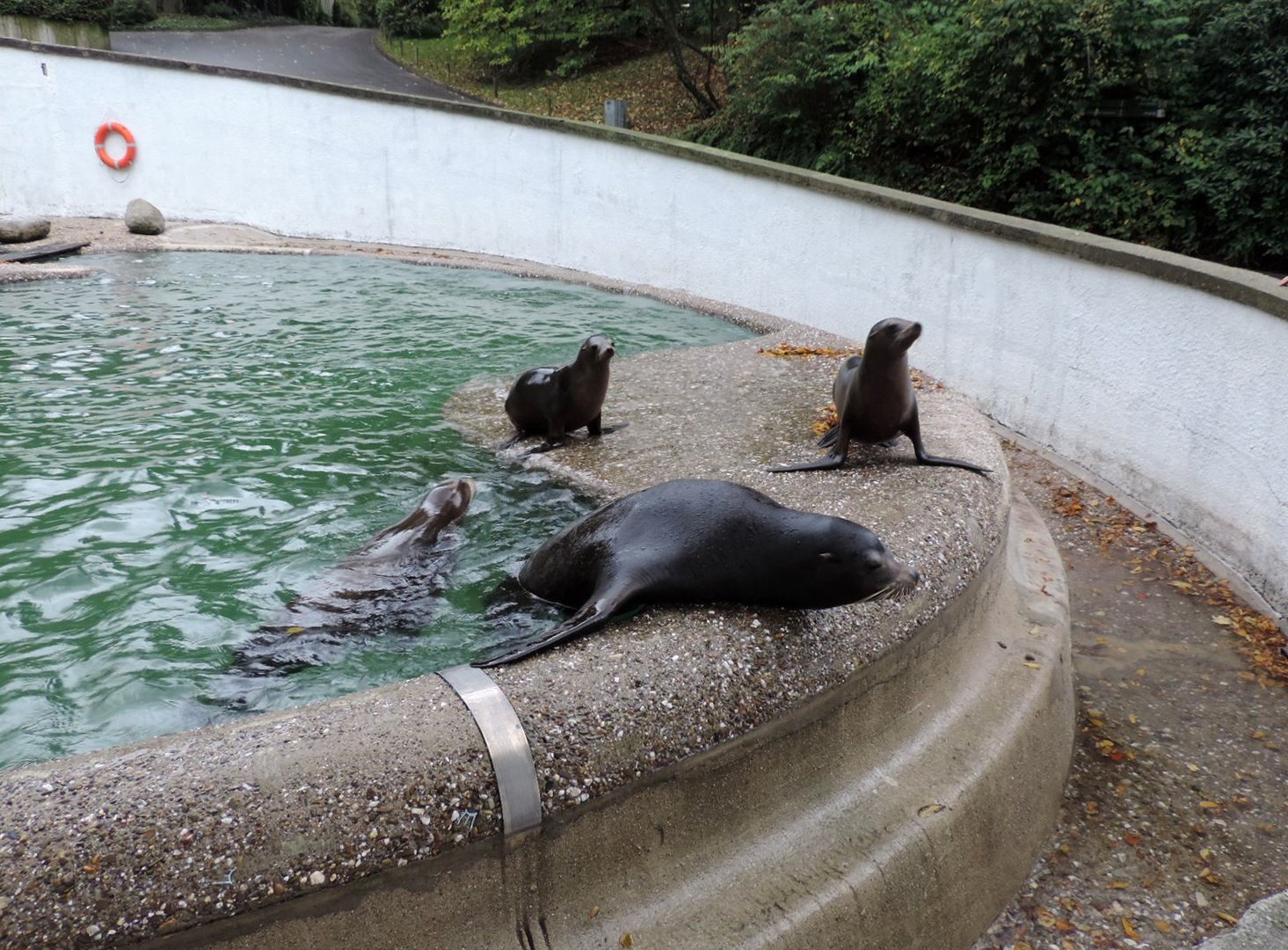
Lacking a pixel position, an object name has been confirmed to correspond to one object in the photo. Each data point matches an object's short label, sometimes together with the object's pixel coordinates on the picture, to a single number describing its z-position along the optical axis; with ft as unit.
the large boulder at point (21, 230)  39.04
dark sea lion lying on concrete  9.50
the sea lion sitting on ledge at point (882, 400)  15.14
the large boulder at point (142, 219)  44.57
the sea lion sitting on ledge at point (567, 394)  18.24
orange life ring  49.83
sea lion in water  11.91
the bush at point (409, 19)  109.60
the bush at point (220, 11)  122.42
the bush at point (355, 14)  140.15
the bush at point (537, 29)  81.05
